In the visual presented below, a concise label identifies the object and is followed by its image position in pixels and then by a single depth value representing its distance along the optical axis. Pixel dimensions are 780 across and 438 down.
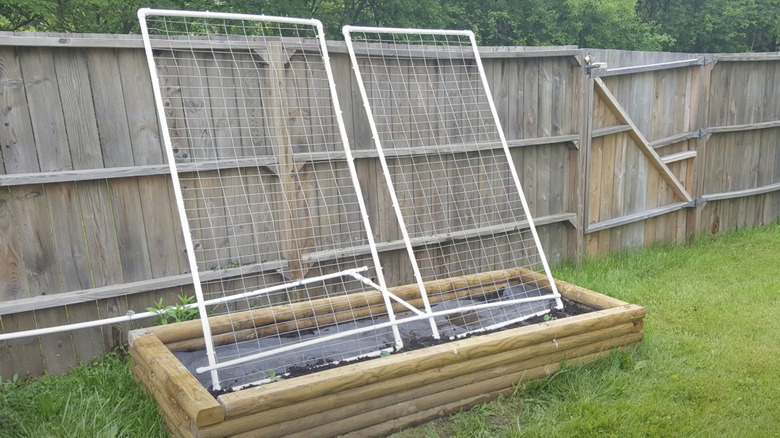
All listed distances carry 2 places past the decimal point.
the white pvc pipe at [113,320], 3.27
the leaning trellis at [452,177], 4.31
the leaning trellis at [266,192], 3.58
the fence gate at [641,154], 5.77
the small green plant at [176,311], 3.68
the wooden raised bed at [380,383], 2.53
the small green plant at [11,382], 3.30
